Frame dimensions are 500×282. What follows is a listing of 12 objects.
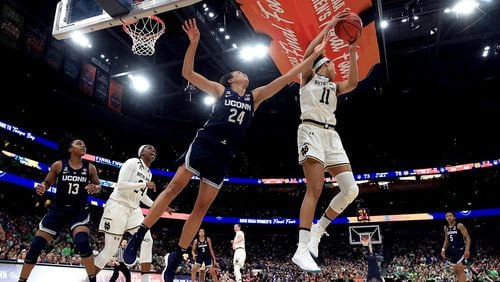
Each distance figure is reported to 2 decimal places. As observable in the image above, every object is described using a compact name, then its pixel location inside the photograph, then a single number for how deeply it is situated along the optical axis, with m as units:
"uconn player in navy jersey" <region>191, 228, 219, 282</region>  10.77
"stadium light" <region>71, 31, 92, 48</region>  14.53
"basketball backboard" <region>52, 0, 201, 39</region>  5.94
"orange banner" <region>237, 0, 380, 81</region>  6.58
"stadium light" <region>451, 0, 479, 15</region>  12.31
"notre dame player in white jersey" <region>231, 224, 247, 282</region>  10.61
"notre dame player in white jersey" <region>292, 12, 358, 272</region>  4.02
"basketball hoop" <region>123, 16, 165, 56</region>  9.03
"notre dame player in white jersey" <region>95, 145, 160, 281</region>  5.74
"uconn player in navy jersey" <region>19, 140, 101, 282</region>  5.06
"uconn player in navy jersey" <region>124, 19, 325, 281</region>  3.92
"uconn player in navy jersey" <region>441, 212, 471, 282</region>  9.75
